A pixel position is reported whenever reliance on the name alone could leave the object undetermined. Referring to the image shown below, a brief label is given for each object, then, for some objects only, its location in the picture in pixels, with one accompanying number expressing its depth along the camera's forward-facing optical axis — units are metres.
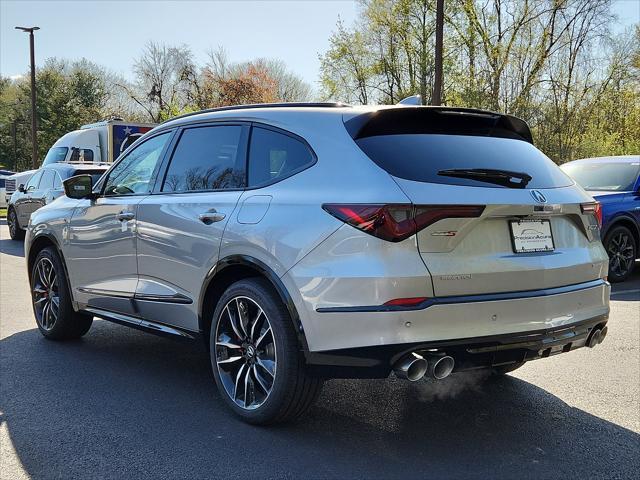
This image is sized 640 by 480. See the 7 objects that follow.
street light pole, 33.97
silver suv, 3.04
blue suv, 9.20
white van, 19.48
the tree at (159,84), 50.88
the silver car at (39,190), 12.97
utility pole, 16.88
